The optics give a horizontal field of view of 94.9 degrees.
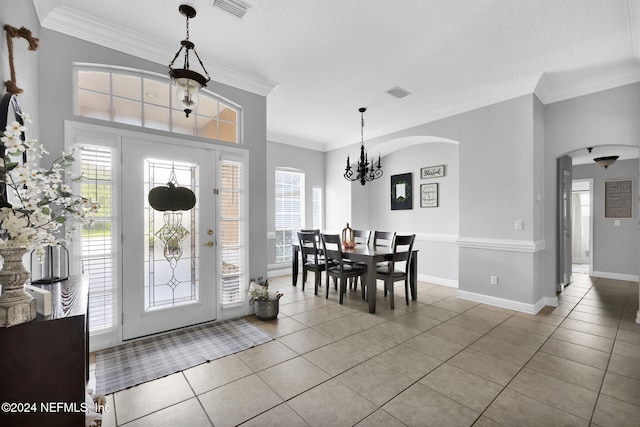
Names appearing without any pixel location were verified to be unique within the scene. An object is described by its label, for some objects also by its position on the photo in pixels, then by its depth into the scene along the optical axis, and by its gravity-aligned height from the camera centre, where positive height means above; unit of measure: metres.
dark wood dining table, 3.75 -0.60
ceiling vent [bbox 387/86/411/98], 3.95 +1.68
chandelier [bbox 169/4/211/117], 2.21 +1.02
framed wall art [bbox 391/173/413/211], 5.89 +0.46
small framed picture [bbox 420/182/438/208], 5.45 +0.35
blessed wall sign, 5.36 +0.79
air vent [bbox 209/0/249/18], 2.33 +1.69
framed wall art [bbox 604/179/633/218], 5.82 +0.30
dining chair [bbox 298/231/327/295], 4.61 -0.70
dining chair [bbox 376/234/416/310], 3.93 -0.79
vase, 1.08 -0.30
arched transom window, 2.71 +1.14
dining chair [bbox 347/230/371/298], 4.95 -0.41
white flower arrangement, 1.10 +0.02
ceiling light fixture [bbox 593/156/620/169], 5.12 +0.96
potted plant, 3.49 -1.05
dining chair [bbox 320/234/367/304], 4.14 -0.81
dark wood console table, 1.06 -0.59
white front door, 2.85 -0.31
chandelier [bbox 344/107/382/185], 4.59 +0.76
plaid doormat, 2.29 -1.26
